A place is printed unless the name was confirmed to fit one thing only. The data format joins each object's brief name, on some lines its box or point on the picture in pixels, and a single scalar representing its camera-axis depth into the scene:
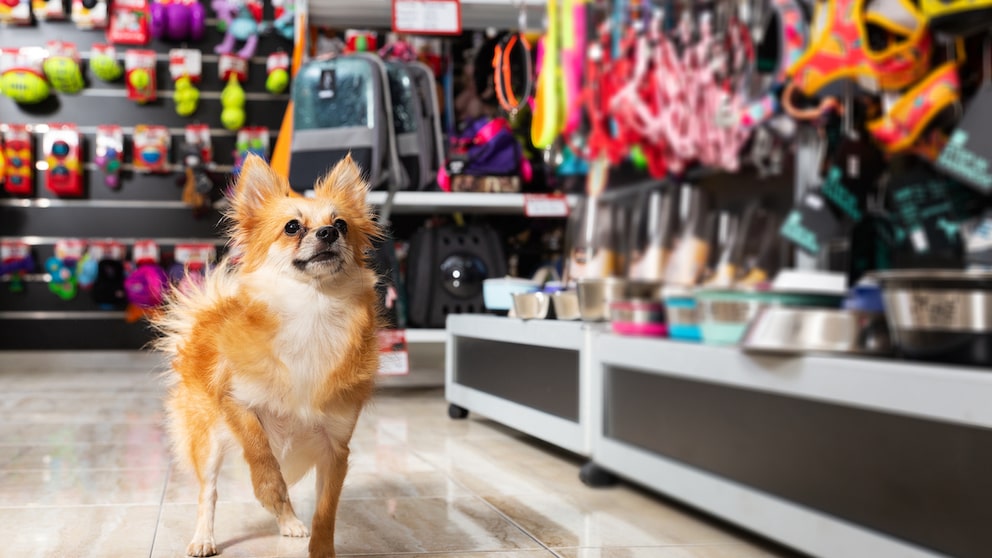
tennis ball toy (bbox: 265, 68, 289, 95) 6.67
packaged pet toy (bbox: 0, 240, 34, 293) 6.53
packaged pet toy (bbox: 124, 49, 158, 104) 6.61
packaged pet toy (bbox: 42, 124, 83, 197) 6.57
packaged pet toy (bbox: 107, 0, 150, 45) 6.66
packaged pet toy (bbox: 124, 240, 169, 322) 6.48
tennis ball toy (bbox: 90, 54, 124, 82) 6.63
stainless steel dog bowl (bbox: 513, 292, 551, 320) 2.85
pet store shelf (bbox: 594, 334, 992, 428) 1.17
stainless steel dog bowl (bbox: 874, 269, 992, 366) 1.07
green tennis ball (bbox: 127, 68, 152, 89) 6.59
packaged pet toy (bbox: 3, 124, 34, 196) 6.51
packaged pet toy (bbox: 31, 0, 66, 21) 6.58
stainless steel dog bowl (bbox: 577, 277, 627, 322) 1.49
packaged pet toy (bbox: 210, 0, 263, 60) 6.77
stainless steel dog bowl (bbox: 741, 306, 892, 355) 1.28
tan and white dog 1.74
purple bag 4.37
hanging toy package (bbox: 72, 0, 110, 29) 6.59
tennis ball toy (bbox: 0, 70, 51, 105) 6.46
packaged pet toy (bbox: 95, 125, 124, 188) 6.67
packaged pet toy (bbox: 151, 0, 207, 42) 6.62
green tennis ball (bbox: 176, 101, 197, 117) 6.75
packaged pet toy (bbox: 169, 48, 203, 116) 6.72
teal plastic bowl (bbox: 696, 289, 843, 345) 1.21
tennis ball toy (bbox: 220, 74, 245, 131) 6.71
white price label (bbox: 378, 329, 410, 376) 4.17
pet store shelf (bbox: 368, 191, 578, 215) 4.29
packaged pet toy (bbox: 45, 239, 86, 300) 6.58
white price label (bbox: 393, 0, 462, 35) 4.02
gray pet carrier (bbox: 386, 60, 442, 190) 4.37
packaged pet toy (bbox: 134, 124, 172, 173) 6.70
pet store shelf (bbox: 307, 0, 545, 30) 4.38
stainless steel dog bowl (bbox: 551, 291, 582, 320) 2.67
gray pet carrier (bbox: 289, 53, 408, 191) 4.18
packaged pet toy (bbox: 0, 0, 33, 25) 6.58
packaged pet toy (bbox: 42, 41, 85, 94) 6.52
